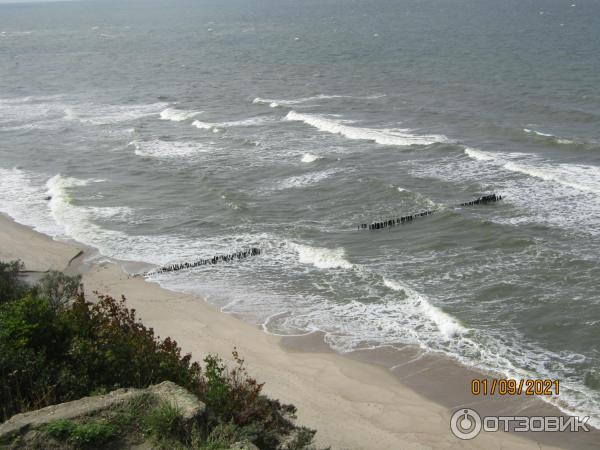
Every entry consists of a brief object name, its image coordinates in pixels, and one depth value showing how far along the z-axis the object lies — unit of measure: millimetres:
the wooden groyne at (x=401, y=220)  30734
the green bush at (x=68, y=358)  12773
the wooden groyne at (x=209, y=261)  27481
